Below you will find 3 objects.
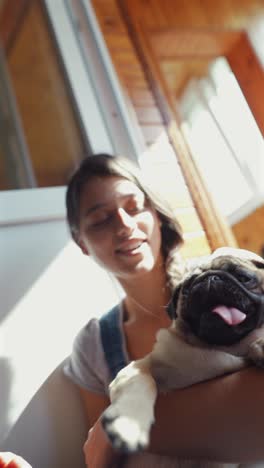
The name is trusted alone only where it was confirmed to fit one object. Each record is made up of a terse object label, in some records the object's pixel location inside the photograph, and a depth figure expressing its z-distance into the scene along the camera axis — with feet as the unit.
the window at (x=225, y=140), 4.10
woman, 2.97
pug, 1.98
